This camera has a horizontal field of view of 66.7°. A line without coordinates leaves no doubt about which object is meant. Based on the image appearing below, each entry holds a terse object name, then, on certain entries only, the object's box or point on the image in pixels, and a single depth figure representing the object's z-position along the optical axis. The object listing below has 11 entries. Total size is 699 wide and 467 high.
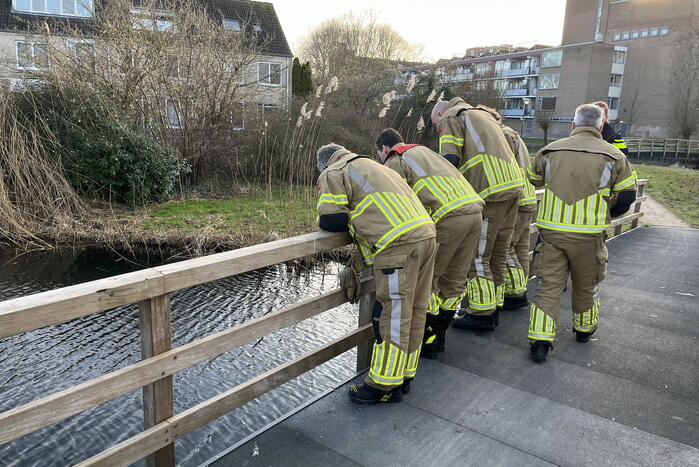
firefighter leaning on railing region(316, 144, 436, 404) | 2.95
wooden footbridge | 2.18
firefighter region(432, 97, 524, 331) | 4.26
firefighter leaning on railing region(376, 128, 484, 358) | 3.49
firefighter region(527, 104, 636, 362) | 3.83
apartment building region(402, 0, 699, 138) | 51.75
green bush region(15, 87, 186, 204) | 11.76
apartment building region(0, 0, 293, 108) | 12.25
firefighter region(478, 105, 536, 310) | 4.98
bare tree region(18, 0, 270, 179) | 12.44
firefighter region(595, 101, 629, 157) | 5.18
